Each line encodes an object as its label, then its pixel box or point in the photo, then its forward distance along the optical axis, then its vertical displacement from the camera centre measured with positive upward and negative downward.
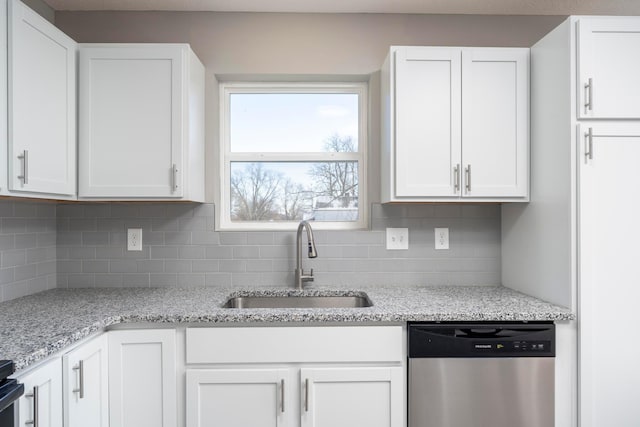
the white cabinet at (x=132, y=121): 1.99 +0.46
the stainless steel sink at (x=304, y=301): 2.24 -0.48
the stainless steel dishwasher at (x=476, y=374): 1.69 -0.67
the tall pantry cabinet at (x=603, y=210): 1.69 +0.02
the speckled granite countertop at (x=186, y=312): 1.40 -0.42
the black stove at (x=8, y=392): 1.02 -0.46
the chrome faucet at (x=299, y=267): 2.25 -0.30
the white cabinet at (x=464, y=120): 2.03 +0.47
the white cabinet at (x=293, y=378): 1.68 -0.68
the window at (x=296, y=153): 2.46 +0.37
